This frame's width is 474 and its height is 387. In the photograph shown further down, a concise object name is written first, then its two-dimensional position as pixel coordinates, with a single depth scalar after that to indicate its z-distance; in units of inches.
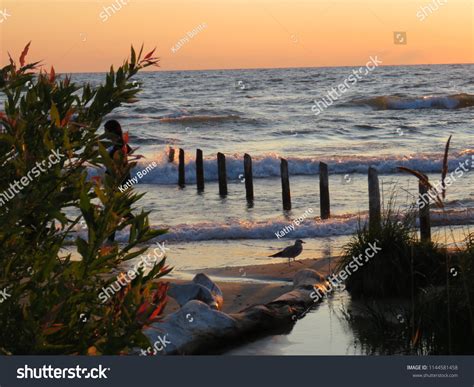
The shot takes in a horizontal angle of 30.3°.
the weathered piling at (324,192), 822.5
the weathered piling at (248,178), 1001.5
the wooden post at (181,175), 1199.1
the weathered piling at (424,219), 525.3
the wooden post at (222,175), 1066.7
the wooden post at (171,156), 1373.0
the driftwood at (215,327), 333.1
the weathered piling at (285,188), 914.2
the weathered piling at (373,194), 551.3
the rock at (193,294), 407.8
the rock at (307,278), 452.1
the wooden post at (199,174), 1131.9
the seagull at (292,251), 544.4
